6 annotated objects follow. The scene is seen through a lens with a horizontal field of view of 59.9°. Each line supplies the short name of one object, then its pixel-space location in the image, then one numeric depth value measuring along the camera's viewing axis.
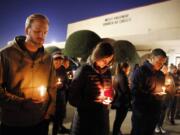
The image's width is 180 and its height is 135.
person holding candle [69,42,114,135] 1.90
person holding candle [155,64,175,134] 4.17
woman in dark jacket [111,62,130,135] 3.59
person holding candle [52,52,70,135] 3.21
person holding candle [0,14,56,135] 1.51
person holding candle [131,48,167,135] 2.64
